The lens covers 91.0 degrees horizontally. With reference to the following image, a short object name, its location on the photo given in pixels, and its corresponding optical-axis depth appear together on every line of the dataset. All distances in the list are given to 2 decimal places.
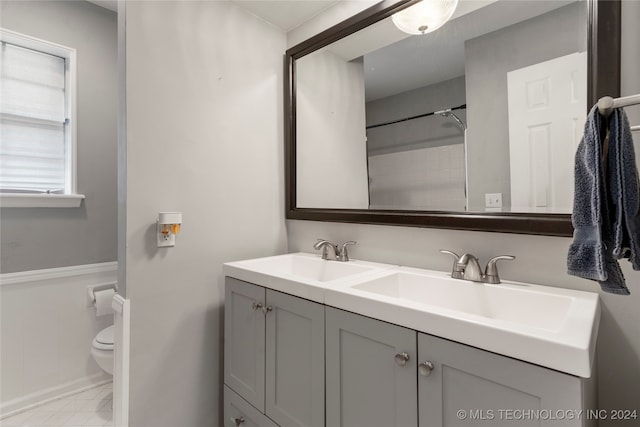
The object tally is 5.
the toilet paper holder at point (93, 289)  2.18
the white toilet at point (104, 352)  1.81
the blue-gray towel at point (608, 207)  0.65
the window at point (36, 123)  1.97
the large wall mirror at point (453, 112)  1.01
